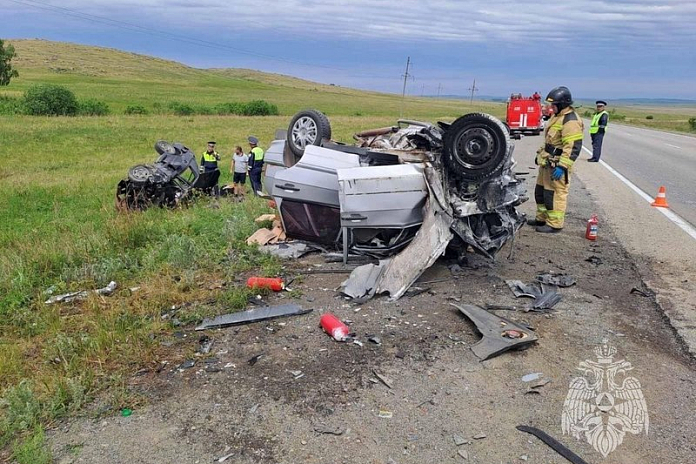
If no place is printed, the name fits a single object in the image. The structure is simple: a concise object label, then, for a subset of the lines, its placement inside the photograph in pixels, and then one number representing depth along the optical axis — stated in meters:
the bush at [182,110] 39.38
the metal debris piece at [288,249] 5.97
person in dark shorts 11.38
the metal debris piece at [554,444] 2.79
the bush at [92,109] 34.84
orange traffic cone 8.73
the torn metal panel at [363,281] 4.86
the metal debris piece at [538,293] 4.68
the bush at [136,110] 37.96
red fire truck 26.14
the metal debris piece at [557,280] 5.20
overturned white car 5.14
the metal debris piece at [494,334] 3.85
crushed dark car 9.00
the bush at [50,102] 33.56
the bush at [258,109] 42.78
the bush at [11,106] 33.38
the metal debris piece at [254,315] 4.37
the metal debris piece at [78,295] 5.10
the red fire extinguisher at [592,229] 6.68
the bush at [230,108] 42.67
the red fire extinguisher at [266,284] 5.04
